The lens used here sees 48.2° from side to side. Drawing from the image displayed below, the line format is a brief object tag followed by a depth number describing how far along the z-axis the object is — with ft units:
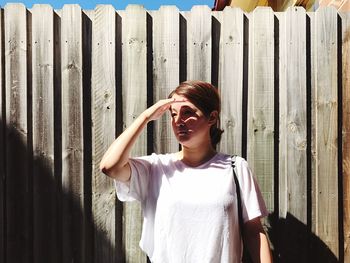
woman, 6.28
